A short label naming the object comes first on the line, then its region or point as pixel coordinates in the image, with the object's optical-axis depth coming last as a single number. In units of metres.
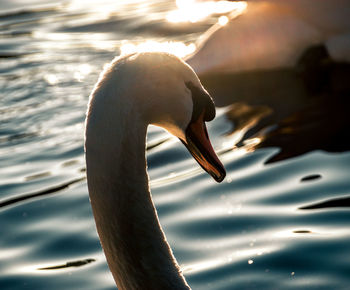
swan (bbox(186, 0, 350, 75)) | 7.09
